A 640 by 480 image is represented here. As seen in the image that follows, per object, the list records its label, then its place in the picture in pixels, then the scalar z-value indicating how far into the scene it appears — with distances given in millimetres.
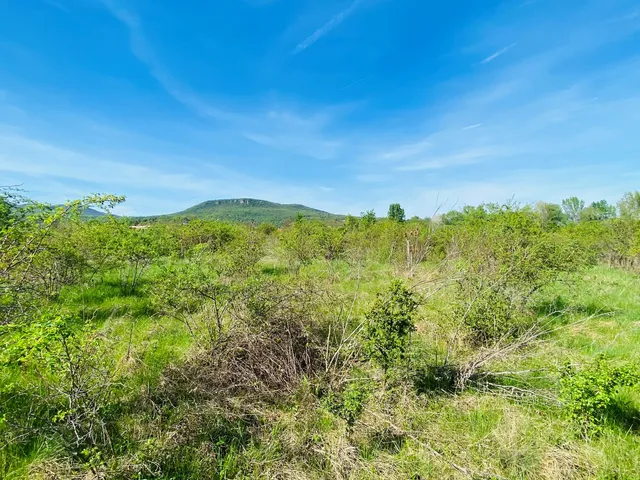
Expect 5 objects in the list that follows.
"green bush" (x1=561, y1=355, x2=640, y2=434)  2879
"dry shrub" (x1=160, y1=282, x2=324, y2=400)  3713
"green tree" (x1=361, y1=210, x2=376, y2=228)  41188
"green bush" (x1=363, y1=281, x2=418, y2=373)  3533
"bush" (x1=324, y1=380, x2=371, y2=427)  2992
